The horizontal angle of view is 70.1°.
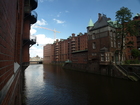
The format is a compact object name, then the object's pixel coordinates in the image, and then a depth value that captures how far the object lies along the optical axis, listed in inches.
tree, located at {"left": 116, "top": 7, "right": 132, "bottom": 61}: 1045.8
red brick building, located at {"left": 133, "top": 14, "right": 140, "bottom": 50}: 1716.8
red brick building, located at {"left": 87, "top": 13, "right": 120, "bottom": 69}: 1176.0
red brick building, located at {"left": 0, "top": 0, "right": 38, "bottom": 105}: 70.9
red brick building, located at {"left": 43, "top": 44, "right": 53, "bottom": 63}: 4359.0
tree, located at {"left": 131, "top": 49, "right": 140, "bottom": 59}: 1219.2
